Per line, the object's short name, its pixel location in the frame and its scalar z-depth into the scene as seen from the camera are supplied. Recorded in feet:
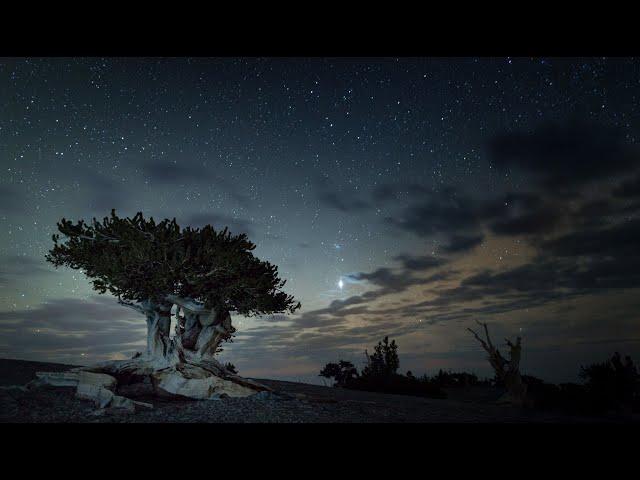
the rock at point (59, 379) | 41.45
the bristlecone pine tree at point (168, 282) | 45.34
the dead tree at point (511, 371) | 62.39
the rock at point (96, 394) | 34.38
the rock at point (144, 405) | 34.88
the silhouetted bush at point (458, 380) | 106.22
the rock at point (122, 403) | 32.76
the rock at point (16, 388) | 37.39
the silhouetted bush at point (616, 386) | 67.77
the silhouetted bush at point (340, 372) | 103.71
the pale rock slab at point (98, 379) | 39.91
